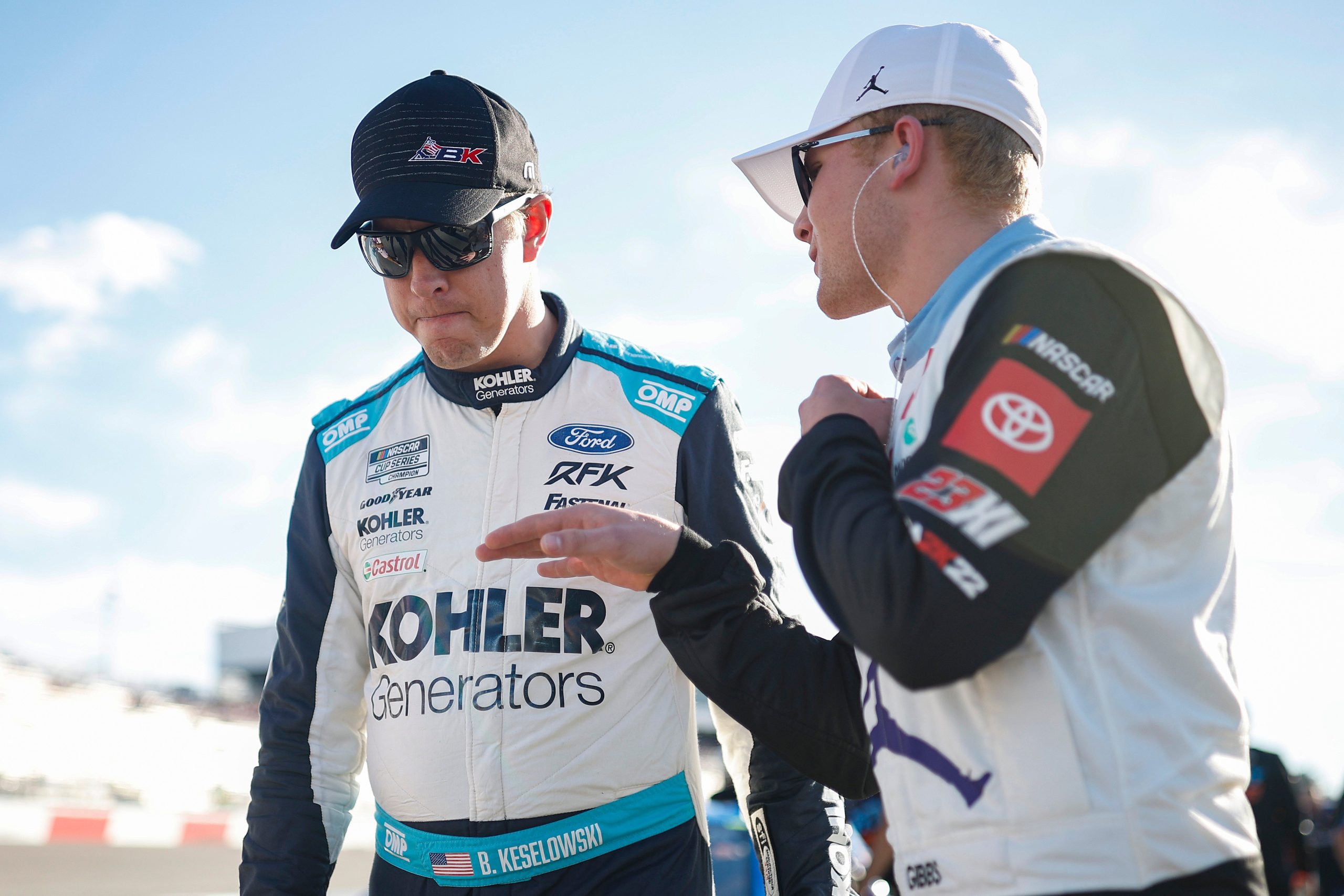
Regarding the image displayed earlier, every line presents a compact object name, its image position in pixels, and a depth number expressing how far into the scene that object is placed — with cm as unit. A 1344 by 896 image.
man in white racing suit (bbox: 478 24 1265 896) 137
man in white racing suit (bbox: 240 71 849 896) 250
